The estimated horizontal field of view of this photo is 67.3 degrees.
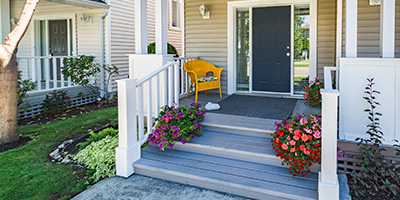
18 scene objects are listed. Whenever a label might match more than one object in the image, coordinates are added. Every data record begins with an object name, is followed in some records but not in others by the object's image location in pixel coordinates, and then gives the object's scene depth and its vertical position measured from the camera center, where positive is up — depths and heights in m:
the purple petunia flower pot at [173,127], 3.36 -0.50
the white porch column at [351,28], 2.99 +0.55
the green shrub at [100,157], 3.24 -0.87
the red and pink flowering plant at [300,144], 2.69 -0.57
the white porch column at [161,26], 4.10 +0.78
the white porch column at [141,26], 4.09 +0.78
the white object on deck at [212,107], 4.62 -0.37
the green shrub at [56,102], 6.23 -0.42
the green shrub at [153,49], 7.08 +0.81
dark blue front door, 5.91 +0.69
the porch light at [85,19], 7.78 +1.68
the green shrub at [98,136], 3.98 -0.73
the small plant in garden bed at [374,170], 2.63 -0.79
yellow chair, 5.55 +0.19
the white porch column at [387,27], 2.84 +0.53
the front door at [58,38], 8.57 +1.29
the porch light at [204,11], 6.40 +1.53
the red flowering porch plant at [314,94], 4.83 -0.18
